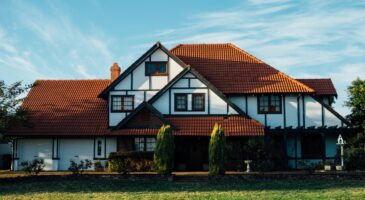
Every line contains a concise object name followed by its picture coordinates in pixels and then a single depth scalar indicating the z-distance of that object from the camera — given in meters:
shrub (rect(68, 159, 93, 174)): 25.91
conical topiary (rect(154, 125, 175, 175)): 25.91
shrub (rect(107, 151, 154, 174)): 29.98
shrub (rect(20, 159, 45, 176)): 26.00
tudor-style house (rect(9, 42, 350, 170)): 31.12
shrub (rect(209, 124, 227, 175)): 25.69
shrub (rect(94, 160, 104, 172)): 31.59
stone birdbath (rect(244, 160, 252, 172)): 28.52
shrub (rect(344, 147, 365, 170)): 28.69
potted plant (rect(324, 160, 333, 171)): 28.75
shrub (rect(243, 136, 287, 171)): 28.81
